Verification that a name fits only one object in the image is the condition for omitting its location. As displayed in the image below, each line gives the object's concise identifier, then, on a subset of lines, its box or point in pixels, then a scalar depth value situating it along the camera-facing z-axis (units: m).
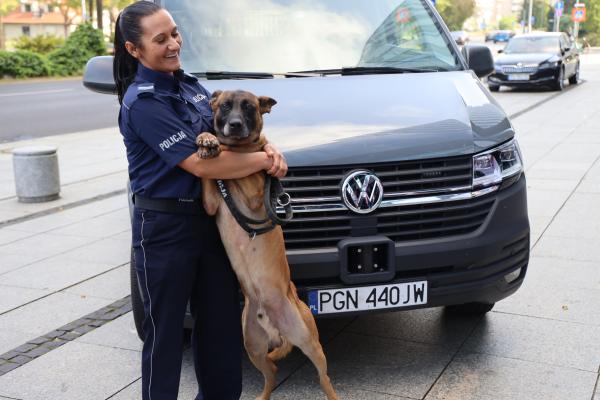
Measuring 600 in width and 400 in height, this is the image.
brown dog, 2.95
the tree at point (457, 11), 80.62
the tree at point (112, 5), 77.00
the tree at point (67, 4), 77.75
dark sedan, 21.38
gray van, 3.67
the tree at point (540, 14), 103.85
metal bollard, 8.45
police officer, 2.87
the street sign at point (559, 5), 60.08
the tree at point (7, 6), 87.56
